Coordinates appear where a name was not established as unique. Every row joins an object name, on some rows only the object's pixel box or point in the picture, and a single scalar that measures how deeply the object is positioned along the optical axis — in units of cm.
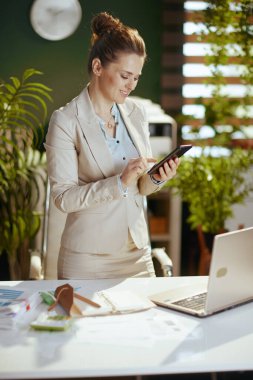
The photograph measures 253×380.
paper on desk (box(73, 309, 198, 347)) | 180
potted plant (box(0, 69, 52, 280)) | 398
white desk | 161
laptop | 193
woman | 243
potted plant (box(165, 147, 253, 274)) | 399
